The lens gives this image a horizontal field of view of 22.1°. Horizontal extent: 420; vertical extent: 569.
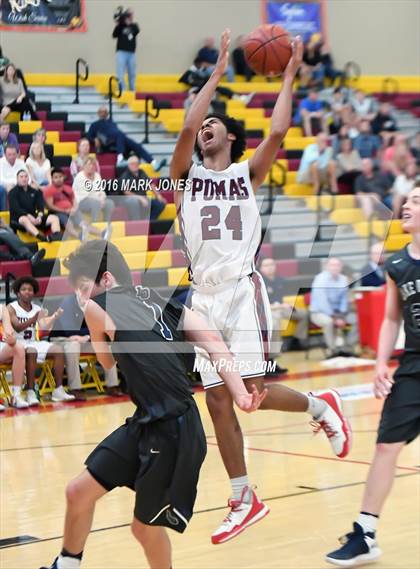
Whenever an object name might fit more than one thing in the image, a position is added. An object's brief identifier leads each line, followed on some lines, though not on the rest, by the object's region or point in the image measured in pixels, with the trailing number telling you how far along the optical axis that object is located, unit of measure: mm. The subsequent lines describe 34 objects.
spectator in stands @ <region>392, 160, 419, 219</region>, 16172
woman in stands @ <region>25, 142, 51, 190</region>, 12048
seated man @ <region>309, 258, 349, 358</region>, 13328
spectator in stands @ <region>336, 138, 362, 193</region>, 16828
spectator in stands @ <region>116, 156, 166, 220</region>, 13086
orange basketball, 6176
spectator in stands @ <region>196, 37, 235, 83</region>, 18703
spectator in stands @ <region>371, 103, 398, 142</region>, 18984
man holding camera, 17484
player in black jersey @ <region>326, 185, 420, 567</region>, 5273
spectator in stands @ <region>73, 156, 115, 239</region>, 12055
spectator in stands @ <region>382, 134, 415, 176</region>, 16812
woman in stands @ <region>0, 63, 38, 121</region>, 13345
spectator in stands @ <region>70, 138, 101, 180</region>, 12438
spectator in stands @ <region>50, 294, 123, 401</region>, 10602
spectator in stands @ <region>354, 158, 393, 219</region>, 16391
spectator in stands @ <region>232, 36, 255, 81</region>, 19781
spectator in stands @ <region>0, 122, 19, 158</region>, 12047
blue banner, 20609
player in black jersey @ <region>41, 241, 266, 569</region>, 4332
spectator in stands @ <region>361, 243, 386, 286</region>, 14219
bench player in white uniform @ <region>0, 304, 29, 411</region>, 10258
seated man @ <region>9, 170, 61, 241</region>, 11734
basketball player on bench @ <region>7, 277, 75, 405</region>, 10344
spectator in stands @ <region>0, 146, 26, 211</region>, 11805
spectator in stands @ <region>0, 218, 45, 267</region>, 11719
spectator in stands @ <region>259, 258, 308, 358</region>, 12922
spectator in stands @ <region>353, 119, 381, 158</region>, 17906
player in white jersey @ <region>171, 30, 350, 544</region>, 5520
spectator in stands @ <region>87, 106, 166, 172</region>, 14195
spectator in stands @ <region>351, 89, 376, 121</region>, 19375
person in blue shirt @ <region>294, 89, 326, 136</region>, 18109
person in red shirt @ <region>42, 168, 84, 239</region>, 11992
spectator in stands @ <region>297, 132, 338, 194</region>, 16578
